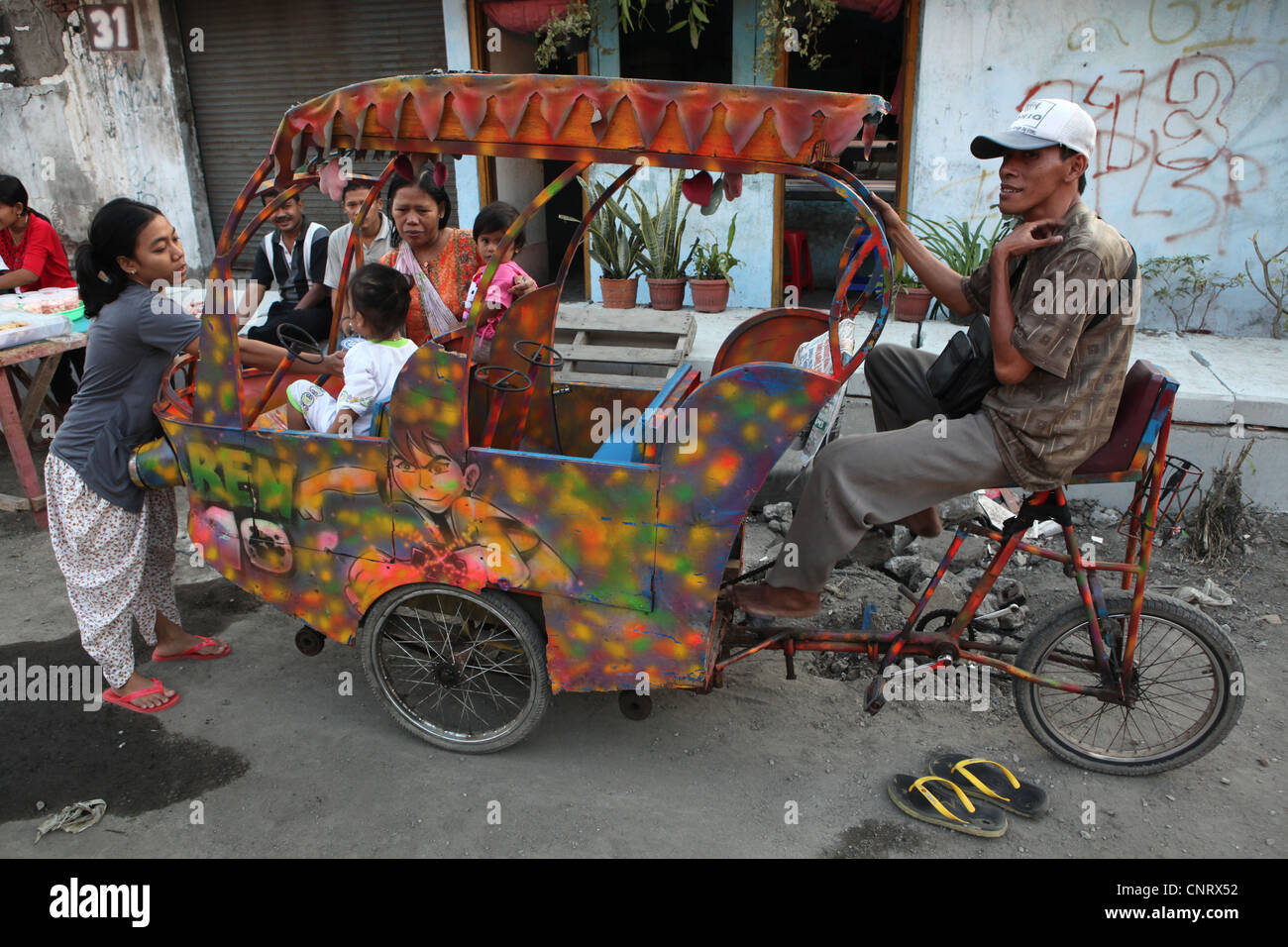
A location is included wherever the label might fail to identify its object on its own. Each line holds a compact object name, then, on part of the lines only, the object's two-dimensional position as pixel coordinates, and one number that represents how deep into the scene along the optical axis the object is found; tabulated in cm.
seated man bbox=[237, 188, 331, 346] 454
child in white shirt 296
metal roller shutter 775
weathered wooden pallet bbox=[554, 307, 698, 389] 548
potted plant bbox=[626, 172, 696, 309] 643
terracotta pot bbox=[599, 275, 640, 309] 661
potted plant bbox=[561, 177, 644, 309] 654
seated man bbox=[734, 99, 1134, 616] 243
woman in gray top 296
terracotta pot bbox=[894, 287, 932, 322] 602
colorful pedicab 244
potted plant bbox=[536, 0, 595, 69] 636
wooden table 477
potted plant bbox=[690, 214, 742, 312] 660
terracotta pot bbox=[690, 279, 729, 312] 661
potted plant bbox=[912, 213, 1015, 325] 593
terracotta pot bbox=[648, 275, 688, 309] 654
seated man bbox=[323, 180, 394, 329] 432
